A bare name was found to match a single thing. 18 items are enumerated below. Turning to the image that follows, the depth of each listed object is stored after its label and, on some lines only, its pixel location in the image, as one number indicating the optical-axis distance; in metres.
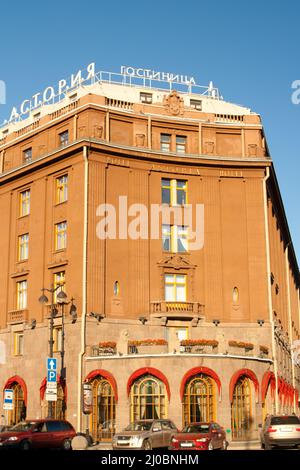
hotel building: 43.91
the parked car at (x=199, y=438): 30.36
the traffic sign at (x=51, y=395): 35.72
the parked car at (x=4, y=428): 35.67
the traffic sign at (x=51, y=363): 36.88
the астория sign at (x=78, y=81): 56.88
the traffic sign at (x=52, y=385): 36.06
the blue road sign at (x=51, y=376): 36.31
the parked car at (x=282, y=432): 31.55
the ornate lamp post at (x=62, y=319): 46.34
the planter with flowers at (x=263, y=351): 47.80
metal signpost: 35.78
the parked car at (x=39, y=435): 31.06
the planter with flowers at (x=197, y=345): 44.19
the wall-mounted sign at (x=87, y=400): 42.03
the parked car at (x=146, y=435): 31.58
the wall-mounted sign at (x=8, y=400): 36.66
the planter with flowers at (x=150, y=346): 44.09
